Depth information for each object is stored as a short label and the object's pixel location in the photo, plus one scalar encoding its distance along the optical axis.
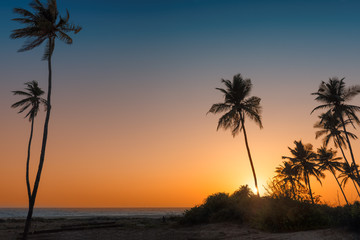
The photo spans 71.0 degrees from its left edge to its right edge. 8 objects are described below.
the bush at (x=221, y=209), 18.56
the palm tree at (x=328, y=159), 41.61
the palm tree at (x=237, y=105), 25.06
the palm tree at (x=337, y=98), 27.48
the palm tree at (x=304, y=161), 42.56
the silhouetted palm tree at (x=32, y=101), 25.71
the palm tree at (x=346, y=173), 43.16
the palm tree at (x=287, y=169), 44.32
